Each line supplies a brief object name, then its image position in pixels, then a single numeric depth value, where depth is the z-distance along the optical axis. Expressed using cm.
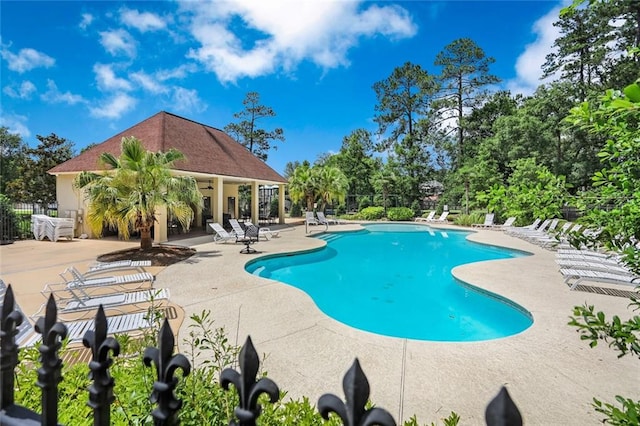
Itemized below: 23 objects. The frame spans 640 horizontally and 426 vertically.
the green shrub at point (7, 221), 1424
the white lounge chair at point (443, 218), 2917
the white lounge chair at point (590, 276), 736
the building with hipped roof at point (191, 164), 1675
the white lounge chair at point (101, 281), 631
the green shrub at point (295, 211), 3678
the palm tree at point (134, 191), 1084
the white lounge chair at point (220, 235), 1525
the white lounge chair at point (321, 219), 2305
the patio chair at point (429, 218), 2990
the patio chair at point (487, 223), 2423
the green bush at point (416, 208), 3403
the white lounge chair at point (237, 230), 1530
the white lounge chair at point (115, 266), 815
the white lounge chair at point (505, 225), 2163
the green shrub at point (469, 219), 2567
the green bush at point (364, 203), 3519
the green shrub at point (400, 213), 3128
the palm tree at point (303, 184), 2847
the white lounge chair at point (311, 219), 2447
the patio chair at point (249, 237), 1285
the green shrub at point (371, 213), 3159
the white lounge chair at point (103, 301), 534
